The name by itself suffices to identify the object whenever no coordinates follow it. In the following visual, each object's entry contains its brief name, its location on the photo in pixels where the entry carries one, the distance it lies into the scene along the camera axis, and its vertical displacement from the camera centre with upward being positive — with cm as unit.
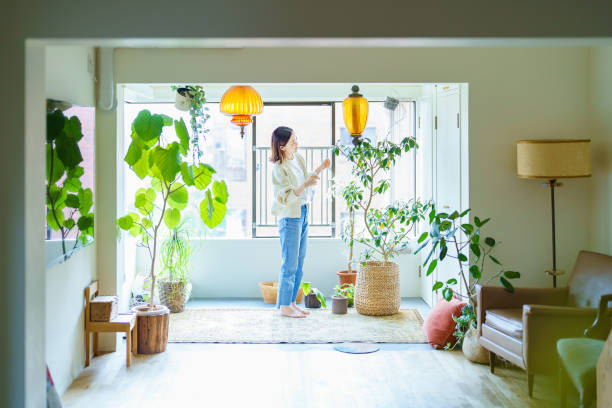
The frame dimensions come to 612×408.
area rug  498 -99
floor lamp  412 +28
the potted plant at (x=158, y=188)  427 +11
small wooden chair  429 -80
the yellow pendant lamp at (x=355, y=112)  487 +68
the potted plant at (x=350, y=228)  575 -22
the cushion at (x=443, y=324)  472 -87
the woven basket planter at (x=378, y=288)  559 -72
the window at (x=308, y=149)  642 +55
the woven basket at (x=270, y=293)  618 -84
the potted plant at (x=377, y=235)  554 -27
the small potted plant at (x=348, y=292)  594 -80
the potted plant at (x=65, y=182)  344 +12
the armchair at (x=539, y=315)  363 -65
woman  532 +5
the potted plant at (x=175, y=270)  582 -60
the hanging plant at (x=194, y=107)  559 +83
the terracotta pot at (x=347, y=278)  617 -70
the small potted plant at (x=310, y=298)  594 -85
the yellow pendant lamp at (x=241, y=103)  514 +79
